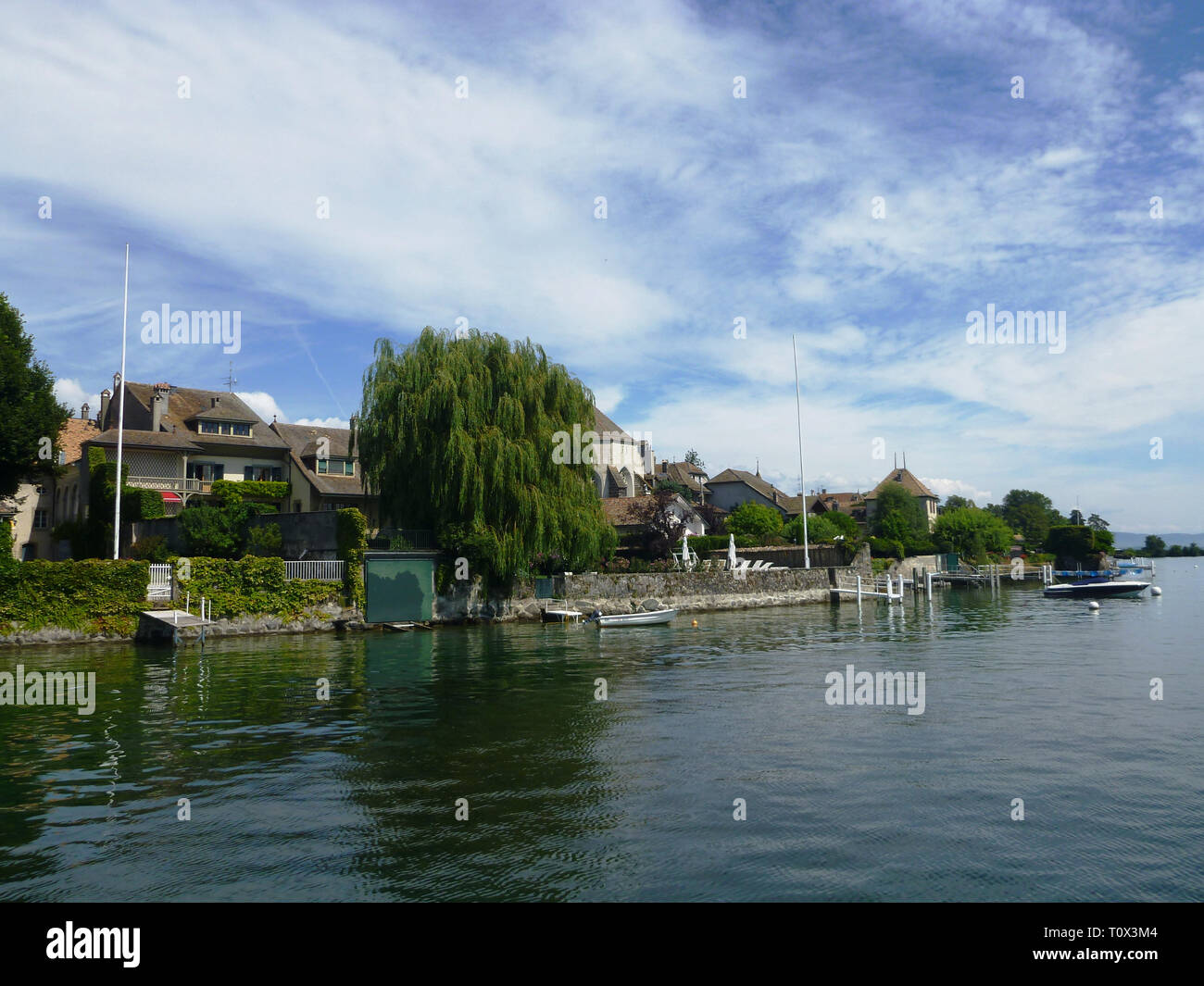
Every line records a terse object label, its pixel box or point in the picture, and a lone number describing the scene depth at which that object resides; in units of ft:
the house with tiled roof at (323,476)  182.91
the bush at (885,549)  268.41
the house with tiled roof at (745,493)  327.88
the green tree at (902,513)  309.10
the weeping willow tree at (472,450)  132.57
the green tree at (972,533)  322.55
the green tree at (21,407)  123.75
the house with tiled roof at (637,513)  217.97
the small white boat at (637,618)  136.64
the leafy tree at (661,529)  205.67
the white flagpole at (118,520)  121.39
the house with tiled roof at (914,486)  393.58
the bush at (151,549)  134.62
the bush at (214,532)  137.90
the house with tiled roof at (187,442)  165.99
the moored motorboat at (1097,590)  203.82
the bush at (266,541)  139.74
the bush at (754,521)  252.01
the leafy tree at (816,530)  254.27
